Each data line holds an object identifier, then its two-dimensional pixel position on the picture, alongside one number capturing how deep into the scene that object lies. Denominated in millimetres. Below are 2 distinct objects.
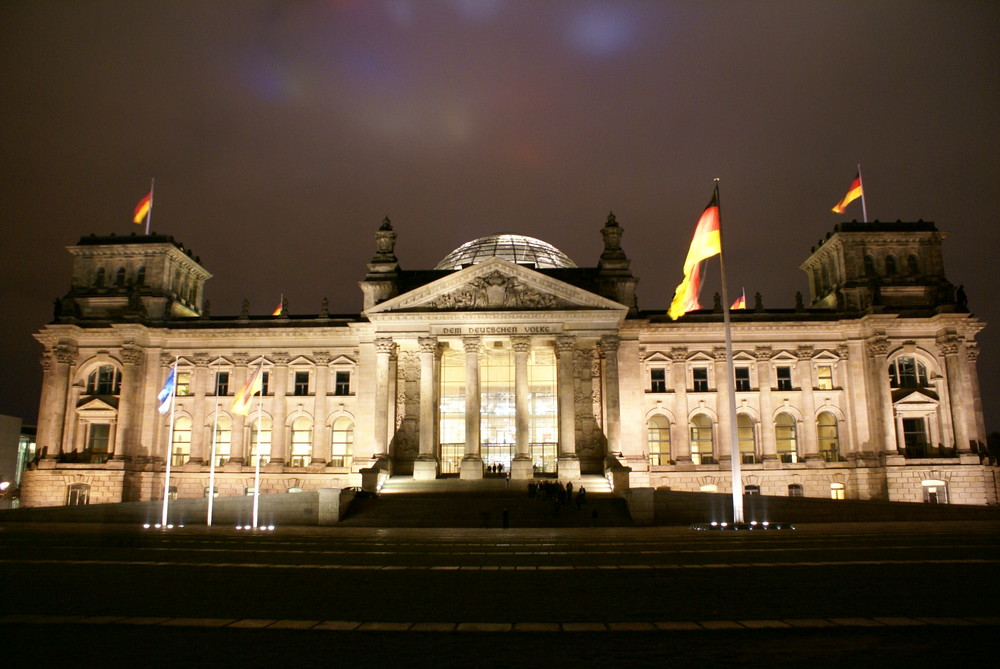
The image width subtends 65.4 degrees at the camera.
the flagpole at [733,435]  35031
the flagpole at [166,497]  40875
